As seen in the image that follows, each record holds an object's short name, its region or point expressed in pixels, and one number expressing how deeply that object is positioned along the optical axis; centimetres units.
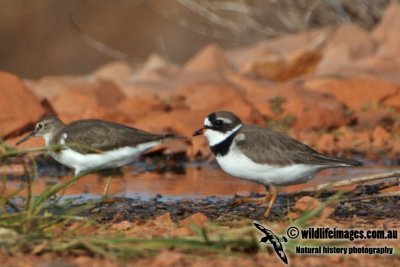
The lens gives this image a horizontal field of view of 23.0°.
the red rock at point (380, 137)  1227
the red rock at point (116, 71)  1816
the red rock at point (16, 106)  1145
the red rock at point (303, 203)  702
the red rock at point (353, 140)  1207
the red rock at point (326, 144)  1160
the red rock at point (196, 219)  612
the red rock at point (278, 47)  1789
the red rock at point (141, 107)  1302
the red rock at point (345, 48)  1695
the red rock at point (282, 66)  1641
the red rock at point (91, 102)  1272
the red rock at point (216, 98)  1289
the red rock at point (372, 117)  1345
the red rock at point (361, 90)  1449
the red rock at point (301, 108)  1316
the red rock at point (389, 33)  1767
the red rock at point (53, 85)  1498
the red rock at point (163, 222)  616
